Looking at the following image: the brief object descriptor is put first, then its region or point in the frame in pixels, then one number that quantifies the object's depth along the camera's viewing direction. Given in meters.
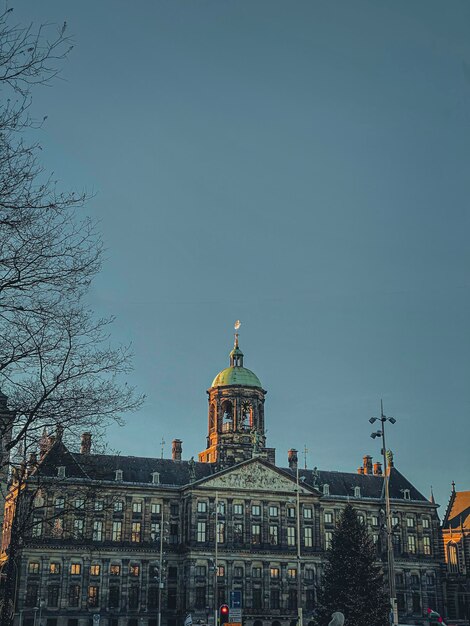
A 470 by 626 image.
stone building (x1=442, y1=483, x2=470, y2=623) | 104.44
